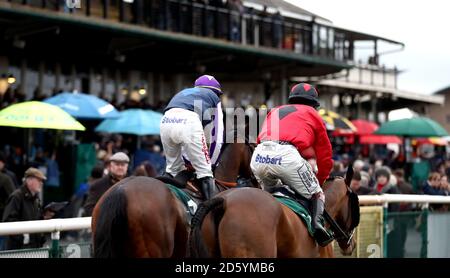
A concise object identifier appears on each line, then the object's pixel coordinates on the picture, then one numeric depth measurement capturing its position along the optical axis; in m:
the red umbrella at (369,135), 23.12
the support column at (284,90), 26.75
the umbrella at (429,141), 25.50
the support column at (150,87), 23.50
